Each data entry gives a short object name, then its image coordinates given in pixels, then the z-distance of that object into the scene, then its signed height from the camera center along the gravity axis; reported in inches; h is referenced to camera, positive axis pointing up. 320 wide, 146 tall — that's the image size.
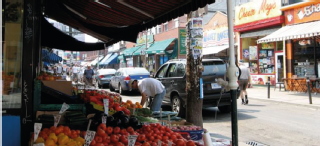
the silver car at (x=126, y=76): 673.6 +2.8
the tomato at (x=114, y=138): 156.2 -33.1
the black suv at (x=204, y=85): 369.1 -11.1
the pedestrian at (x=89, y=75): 799.8 +7.6
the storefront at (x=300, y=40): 617.9 +79.9
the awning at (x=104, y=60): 1903.5 +124.9
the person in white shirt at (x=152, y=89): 297.3 -12.8
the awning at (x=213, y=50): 909.8 +88.6
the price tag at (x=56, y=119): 156.4 -22.3
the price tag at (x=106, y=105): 188.5 -18.4
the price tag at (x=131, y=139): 134.0 -28.8
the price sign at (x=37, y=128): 133.0 -23.0
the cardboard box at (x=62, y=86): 236.4 -6.5
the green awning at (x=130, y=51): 1453.9 +138.5
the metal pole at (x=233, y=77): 142.5 -0.5
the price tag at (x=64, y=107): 159.6 -16.1
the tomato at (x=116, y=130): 166.6 -30.5
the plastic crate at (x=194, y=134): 189.0 -38.2
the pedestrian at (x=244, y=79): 485.4 -5.2
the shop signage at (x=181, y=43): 1105.4 +129.4
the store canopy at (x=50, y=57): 845.7 +74.6
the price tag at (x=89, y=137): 144.8 -29.9
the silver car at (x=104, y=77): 942.4 +2.0
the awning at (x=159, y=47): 1119.6 +124.6
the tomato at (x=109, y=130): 164.2 -30.0
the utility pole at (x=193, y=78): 283.7 -1.5
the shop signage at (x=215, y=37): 920.9 +133.9
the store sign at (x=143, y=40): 1371.1 +184.5
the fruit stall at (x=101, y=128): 147.3 -29.5
